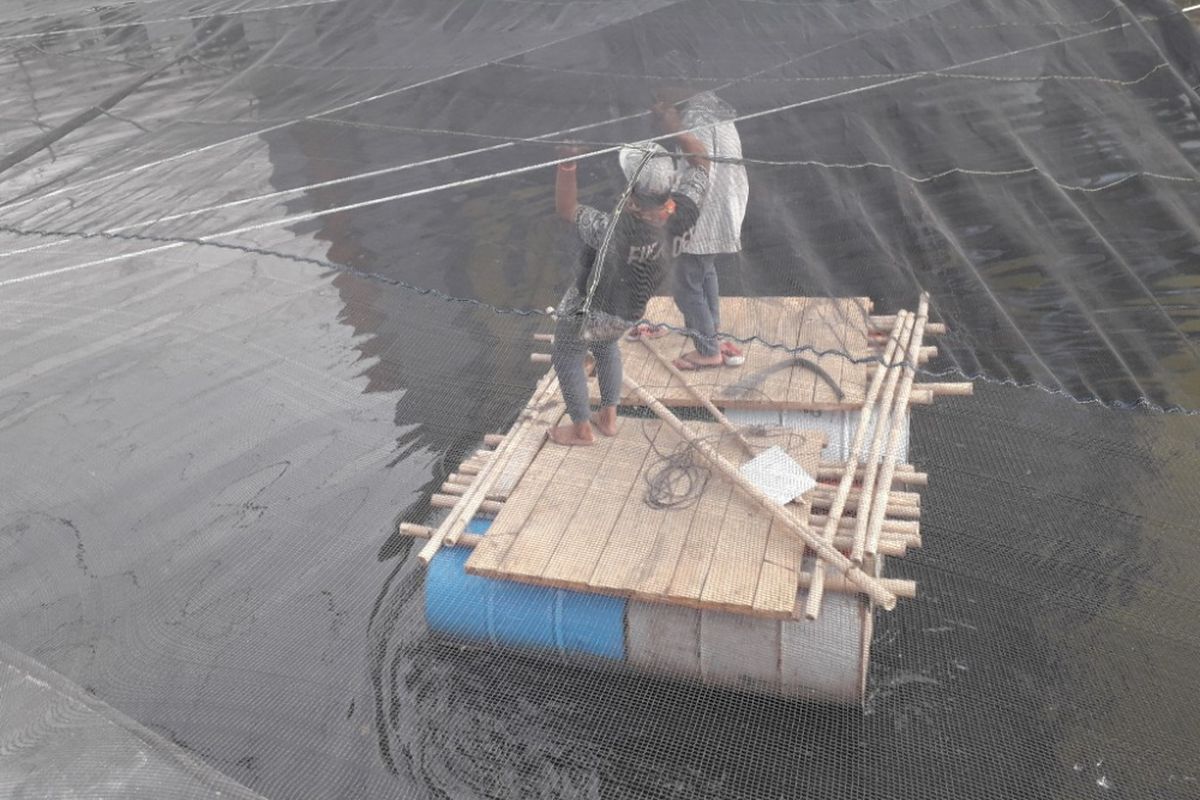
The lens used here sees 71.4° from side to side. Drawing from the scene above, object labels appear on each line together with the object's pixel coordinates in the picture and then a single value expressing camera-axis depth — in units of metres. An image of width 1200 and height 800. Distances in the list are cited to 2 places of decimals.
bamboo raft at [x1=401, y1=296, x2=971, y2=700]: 2.66
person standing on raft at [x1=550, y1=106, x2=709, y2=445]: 3.04
